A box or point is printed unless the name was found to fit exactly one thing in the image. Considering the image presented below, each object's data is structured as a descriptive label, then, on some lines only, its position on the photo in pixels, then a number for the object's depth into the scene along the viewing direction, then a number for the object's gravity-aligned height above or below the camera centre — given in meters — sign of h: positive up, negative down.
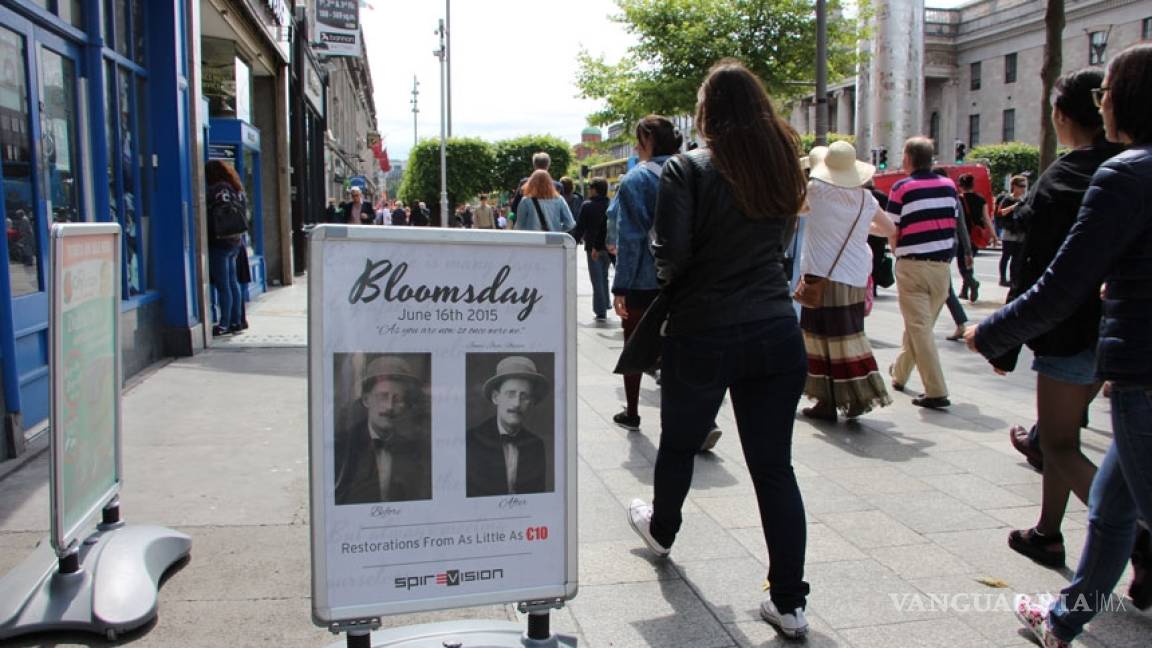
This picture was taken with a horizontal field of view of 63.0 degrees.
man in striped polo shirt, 6.75 -0.18
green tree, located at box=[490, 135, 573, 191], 49.50 +3.75
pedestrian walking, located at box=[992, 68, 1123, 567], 3.39 -0.30
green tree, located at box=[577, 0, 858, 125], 21.81 +4.33
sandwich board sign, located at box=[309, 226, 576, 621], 2.43 -0.52
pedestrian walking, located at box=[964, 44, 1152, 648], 2.60 -0.24
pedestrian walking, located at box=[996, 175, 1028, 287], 13.92 -0.13
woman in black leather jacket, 3.12 -0.21
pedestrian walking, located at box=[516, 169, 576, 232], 9.44 +0.21
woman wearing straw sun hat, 5.71 -0.32
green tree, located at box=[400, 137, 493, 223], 48.09 +2.92
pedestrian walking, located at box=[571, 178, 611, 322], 10.48 -0.10
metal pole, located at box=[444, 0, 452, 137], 41.39 +8.93
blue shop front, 5.38 +0.46
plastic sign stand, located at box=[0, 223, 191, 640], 2.92 -0.86
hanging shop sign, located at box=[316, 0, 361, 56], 18.59 +4.05
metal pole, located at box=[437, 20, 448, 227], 33.66 +4.26
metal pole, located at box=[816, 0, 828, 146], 17.27 +2.89
